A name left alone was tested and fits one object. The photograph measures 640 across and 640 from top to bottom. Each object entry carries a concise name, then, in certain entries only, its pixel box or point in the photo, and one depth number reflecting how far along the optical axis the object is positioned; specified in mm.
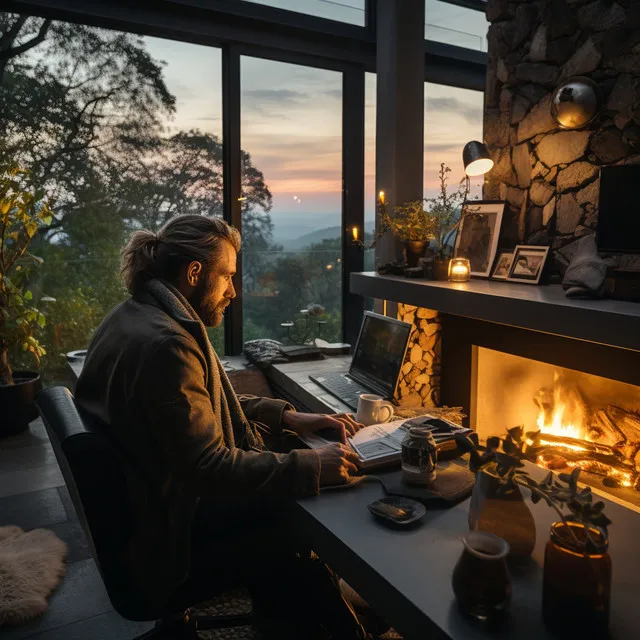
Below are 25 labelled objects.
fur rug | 2007
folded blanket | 2049
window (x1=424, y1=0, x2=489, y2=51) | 4508
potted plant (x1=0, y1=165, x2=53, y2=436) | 3375
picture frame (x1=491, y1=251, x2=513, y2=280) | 2727
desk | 996
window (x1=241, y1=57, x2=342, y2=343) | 4188
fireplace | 2273
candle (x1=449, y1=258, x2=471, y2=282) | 2686
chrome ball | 2352
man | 1375
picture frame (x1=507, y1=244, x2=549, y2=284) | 2561
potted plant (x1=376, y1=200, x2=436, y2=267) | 3055
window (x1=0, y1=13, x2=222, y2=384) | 3641
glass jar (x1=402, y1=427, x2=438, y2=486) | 1490
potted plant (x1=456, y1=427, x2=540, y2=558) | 1053
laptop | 2617
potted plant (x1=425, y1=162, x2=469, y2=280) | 2979
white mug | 1996
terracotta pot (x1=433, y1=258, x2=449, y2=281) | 2766
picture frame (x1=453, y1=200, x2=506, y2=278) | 2826
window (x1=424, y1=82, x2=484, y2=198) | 4574
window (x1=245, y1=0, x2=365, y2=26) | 4035
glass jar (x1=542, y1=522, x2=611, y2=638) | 927
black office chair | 1257
